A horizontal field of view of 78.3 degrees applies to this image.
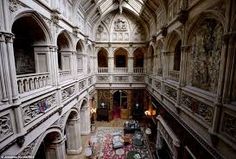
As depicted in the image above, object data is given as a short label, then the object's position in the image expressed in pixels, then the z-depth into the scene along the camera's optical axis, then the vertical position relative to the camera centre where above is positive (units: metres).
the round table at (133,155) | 9.03 -5.74
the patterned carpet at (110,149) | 9.63 -6.08
